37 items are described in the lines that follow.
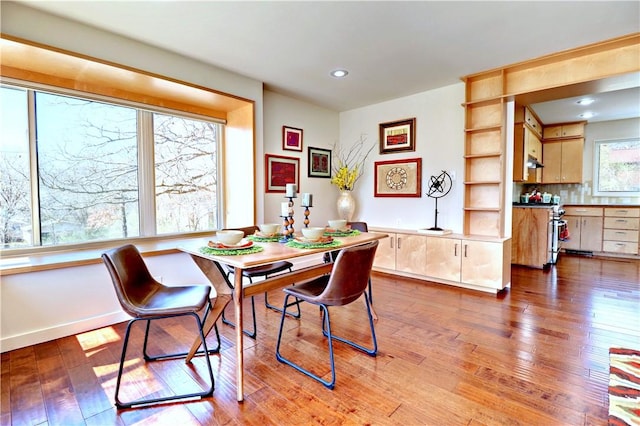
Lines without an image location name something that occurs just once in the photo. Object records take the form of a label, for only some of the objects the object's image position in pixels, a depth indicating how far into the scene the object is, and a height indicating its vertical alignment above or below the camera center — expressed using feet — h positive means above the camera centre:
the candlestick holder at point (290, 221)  7.41 -0.48
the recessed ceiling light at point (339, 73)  11.12 +4.81
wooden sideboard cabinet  11.20 -2.33
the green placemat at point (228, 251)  5.77 -0.97
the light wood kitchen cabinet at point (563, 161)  18.52 +2.56
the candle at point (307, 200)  7.53 +0.03
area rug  4.96 -3.51
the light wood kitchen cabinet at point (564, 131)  18.60 +4.47
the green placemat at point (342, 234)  8.22 -0.88
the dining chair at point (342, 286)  5.95 -1.75
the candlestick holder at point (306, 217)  7.70 -0.39
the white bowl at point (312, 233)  6.96 -0.72
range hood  16.73 +2.30
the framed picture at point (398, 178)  14.14 +1.17
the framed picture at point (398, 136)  14.14 +3.18
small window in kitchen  18.11 +2.09
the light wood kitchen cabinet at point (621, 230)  16.58 -1.57
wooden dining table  5.52 -1.64
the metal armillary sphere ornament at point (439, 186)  13.21 +0.70
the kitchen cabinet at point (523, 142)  14.73 +3.05
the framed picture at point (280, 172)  13.38 +1.40
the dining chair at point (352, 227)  9.53 -0.95
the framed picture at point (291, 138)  13.99 +2.99
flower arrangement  15.48 +2.08
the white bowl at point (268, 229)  7.73 -0.69
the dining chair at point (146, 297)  5.33 -1.95
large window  8.26 +1.01
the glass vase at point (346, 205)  15.21 -0.16
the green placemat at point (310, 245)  6.49 -0.94
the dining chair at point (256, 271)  8.20 -2.00
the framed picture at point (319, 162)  15.29 +2.05
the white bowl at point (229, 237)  6.32 -0.74
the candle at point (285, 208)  7.45 -0.16
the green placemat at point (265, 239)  7.32 -0.91
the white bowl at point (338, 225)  8.68 -0.67
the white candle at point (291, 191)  7.32 +0.26
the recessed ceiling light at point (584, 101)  14.47 +4.89
